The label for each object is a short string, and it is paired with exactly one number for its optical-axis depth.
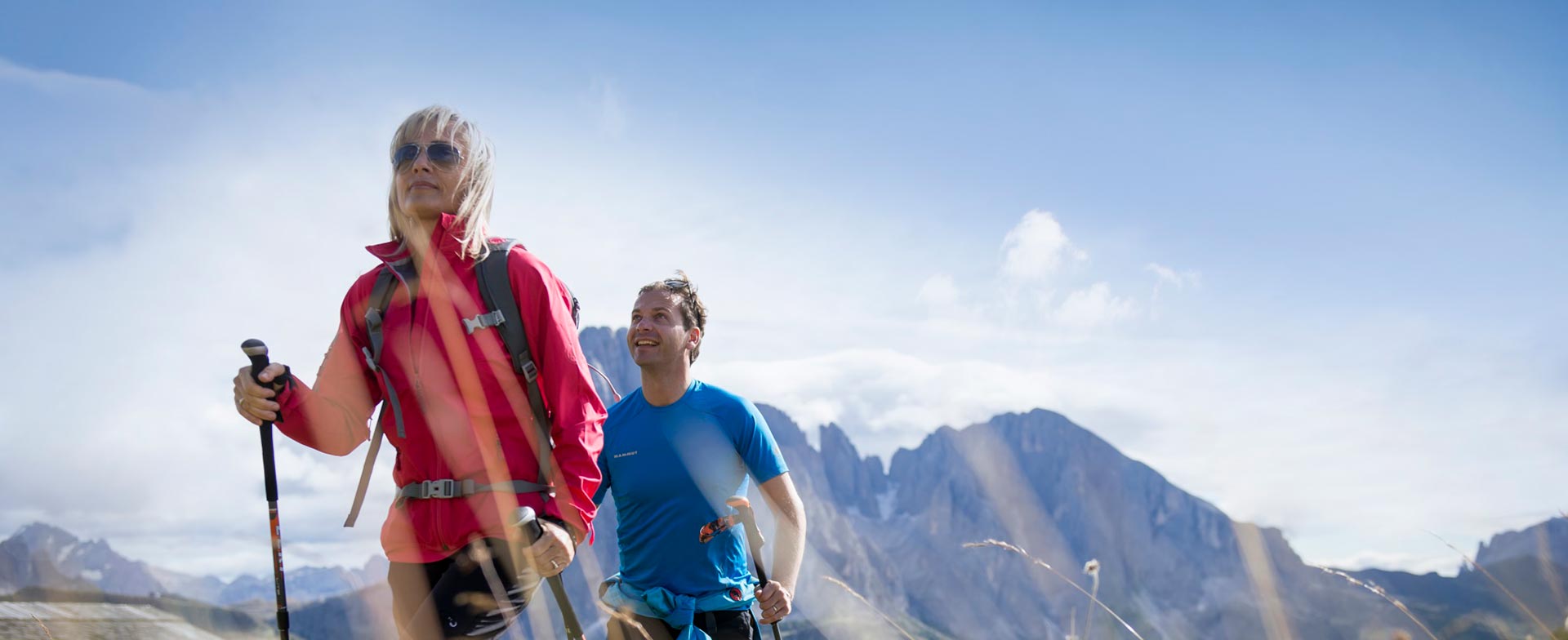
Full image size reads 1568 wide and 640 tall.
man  5.79
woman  3.58
